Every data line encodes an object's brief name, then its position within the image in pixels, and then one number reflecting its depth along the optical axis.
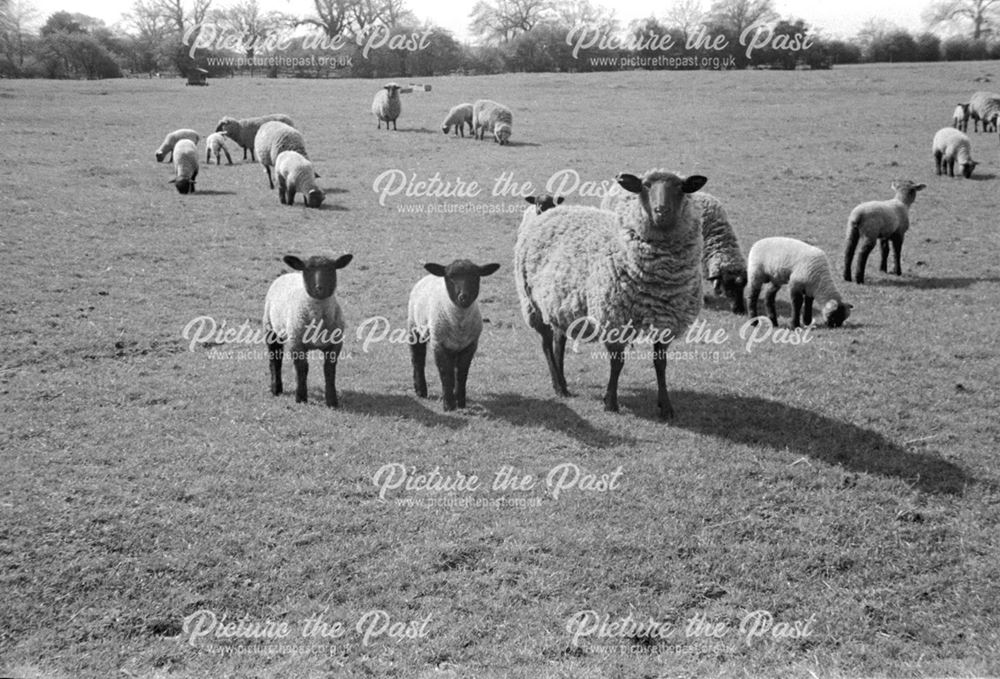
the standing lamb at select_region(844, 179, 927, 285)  15.70
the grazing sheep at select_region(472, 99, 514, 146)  31.78
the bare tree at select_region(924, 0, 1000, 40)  85.88
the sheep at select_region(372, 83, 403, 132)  34.06
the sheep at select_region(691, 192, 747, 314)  13.50
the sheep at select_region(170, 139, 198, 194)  21.81
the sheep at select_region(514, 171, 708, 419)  8.76
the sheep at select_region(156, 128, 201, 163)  26.34
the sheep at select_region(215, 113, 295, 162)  28.55
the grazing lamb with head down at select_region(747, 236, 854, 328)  12.68
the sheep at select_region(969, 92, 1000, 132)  34.15
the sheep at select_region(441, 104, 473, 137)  34.41
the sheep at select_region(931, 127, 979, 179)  25.16
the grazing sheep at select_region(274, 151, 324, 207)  20.83
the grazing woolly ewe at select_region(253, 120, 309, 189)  23.64
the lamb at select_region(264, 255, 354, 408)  9.13
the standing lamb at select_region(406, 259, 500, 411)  8.92
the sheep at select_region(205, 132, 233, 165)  27.61
